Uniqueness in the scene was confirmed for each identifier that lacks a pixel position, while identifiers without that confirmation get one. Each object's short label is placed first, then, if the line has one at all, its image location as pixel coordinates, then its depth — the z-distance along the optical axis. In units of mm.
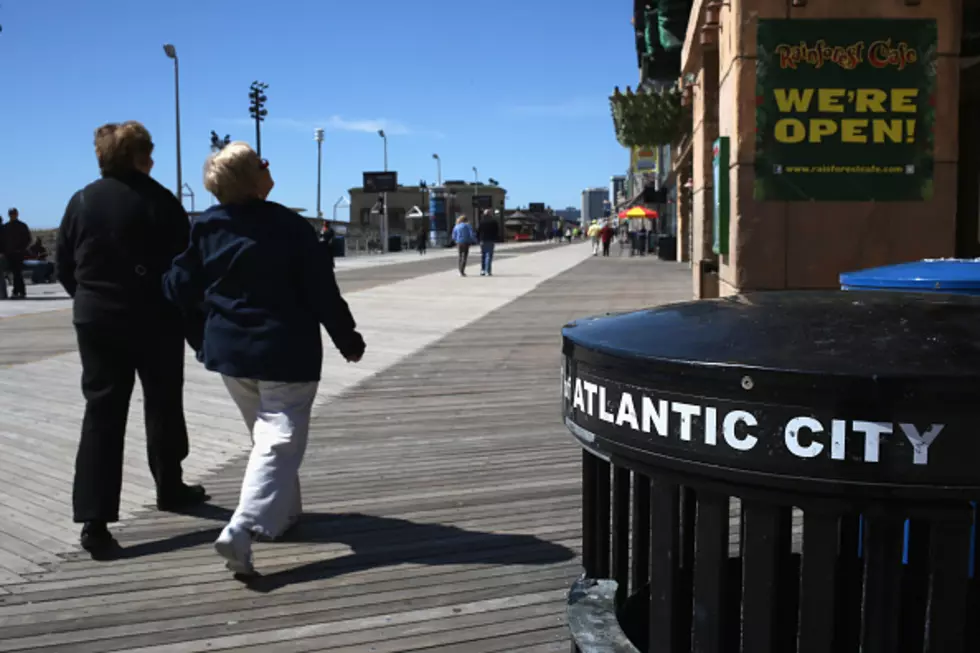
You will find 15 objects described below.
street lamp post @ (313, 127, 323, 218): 62844
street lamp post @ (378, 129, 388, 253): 55094
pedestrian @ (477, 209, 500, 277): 24312
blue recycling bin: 3230
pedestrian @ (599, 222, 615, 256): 41425
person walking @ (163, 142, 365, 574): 3557
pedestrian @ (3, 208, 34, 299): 17969
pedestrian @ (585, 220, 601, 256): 47809
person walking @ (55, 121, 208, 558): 3904
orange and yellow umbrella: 44906
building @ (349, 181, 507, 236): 130250
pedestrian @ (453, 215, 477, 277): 24516
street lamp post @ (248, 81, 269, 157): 47469
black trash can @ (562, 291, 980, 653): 1435
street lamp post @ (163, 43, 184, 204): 41281
